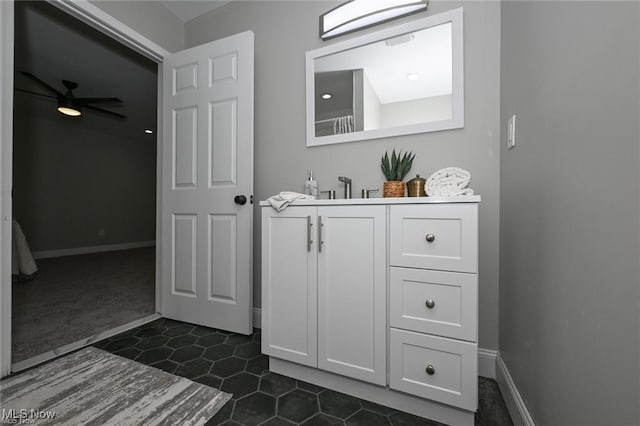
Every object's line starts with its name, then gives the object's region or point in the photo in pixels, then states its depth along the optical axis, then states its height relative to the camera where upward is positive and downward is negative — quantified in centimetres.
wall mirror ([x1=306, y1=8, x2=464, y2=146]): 142 +79
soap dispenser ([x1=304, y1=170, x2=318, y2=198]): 163 +15
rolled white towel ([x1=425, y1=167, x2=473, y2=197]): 114 +14
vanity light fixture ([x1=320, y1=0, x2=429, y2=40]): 149 +120
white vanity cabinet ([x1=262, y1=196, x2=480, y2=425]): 100 -38
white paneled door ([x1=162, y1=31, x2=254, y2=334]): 179 +20
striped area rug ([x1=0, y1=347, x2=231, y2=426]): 103 -83
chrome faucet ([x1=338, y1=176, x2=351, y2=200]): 154 +13
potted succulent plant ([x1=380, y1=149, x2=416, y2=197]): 133 +24
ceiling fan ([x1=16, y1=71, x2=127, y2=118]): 317 +142
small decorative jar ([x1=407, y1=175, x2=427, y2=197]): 131 +13
